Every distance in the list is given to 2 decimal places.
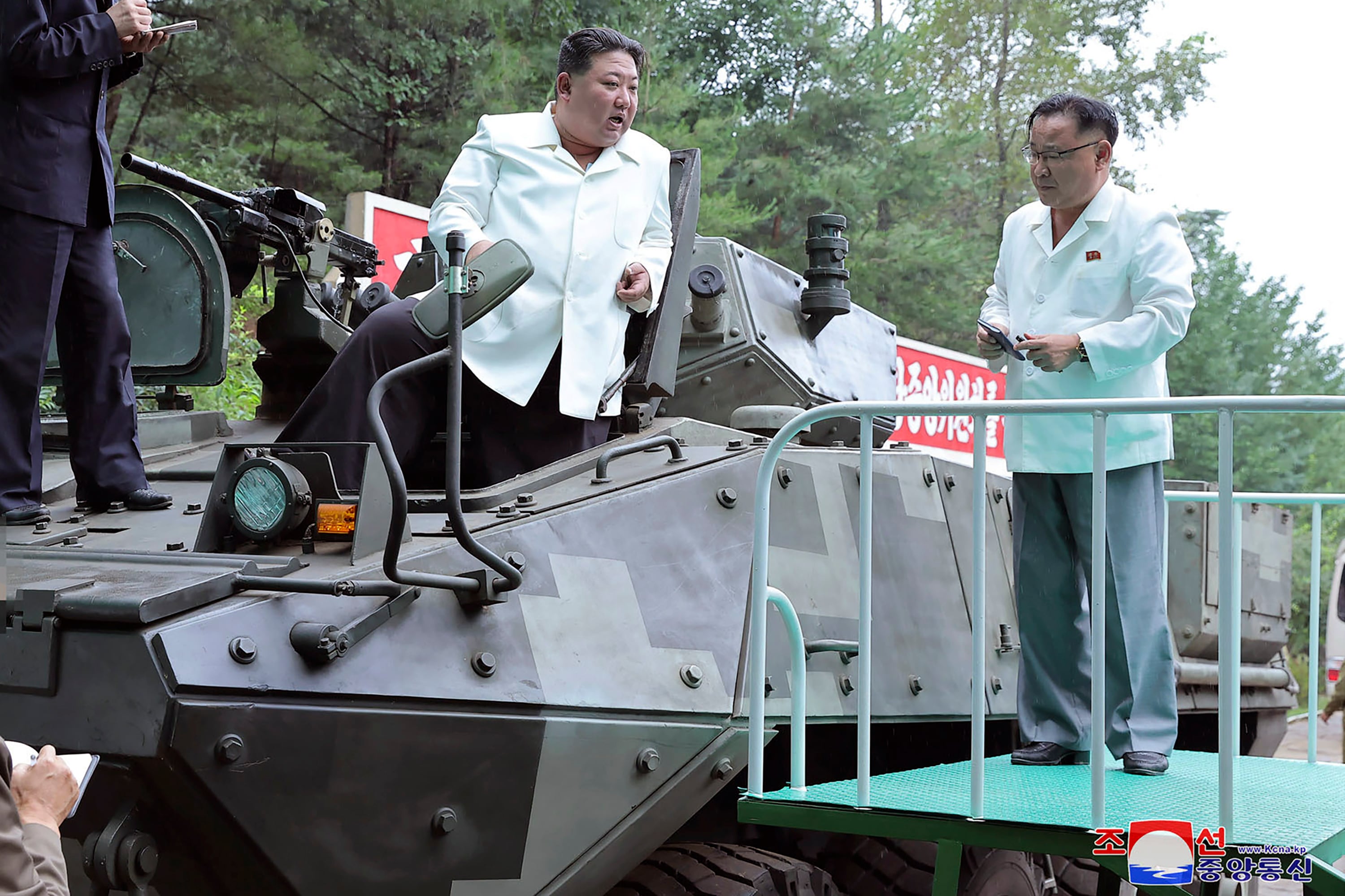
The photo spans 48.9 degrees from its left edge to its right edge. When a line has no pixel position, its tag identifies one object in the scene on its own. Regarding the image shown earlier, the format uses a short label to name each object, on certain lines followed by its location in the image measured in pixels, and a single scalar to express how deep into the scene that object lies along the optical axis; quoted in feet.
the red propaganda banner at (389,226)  26.73
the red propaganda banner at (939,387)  39.34
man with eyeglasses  11.93
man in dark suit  11.38
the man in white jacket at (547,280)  12.69
